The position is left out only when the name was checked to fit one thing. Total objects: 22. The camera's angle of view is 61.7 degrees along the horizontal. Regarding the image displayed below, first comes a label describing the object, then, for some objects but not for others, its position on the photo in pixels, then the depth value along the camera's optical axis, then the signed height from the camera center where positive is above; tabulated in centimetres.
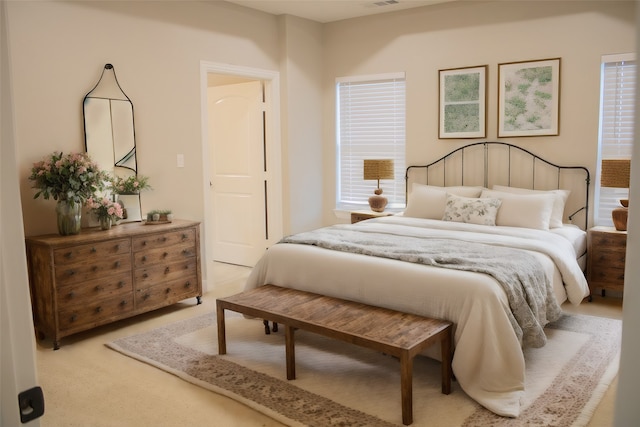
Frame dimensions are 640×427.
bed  281 -66
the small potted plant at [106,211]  398 -37
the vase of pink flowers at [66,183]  367 -14
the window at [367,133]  576 +24
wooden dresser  358 -81
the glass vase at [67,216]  373 -38
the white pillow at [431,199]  492 -43
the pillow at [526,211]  435 -49
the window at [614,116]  446 +27
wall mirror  411 +24
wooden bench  261 -92
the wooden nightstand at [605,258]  433 -89
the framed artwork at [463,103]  513 +49
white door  586 -14
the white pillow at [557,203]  448 -45
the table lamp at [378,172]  549 -18
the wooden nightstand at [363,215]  556 -62
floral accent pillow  450 -49
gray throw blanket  297 -65
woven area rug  266 -128
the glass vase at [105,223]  400 -46
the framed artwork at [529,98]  475 +48
